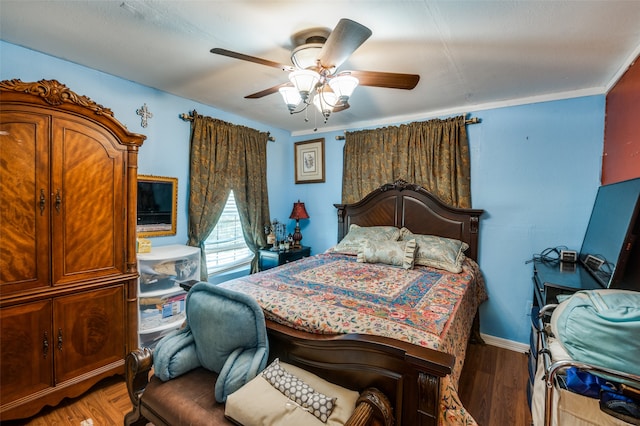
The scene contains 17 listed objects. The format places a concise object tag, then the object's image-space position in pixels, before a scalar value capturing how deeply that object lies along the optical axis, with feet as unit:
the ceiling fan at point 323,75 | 5.03
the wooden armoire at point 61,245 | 5.63
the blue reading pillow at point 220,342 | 4.67
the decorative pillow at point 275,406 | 3.80
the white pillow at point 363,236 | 10.36
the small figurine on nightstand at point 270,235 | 12.46
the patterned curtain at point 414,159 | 10.01
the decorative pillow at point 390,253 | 8.86
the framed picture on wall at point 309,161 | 13.34
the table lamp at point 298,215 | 13.10
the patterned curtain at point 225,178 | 9.99
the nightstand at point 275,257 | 11.62
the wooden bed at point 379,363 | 3.70
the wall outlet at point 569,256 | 8.13
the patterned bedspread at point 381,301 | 4.69
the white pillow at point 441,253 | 8.68
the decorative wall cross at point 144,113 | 8.60
